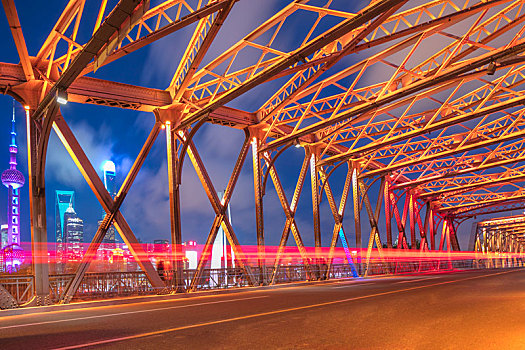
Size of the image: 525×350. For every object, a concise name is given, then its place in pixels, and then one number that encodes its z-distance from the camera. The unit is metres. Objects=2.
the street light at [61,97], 15.33
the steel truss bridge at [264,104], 14.65
